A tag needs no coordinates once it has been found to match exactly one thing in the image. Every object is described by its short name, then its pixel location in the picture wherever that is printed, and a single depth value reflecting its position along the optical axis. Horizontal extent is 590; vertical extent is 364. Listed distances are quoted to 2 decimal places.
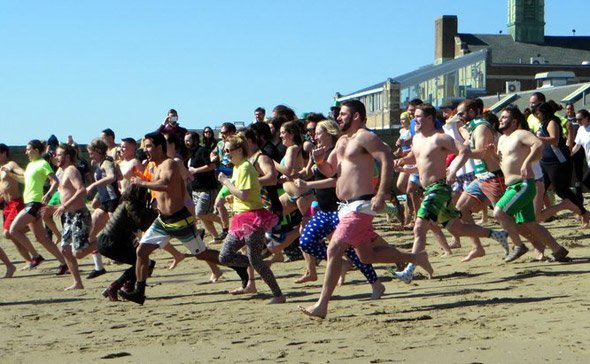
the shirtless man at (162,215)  10.81
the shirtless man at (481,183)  12.59
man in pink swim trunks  9.03
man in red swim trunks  14.65
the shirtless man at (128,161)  12.53
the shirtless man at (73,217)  12.71
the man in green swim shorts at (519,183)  11.60
